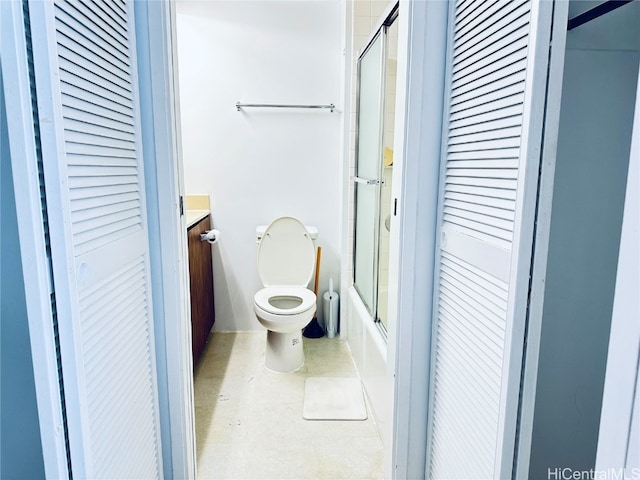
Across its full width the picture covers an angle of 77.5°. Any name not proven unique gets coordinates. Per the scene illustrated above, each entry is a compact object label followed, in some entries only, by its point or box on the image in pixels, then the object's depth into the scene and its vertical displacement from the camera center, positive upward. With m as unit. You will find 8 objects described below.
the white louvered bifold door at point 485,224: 0.80 -0.11
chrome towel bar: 2.70 +0.46
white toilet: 2.25 -0.72
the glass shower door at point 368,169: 2.21 +0.04
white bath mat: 1.96 -1.16
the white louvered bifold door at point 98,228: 0.72 -0.12
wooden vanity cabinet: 2.22 -0.69
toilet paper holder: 2.38 -0.37
